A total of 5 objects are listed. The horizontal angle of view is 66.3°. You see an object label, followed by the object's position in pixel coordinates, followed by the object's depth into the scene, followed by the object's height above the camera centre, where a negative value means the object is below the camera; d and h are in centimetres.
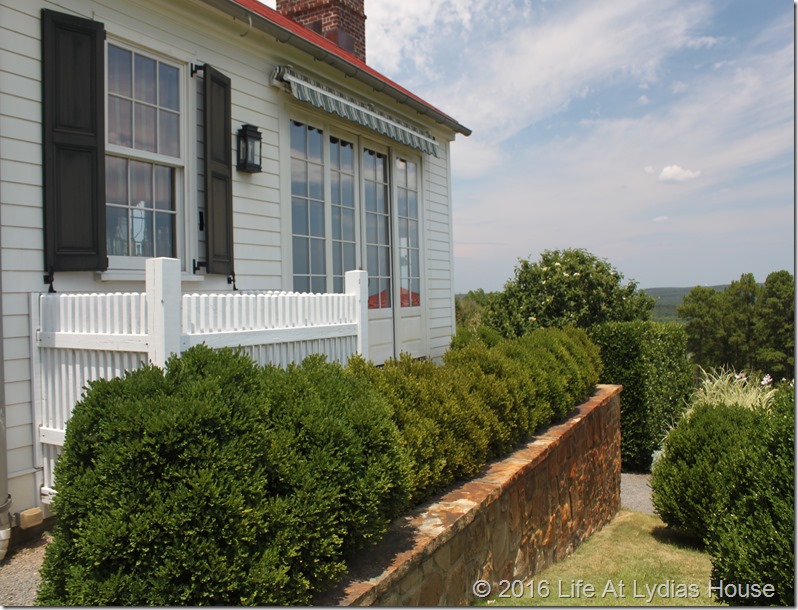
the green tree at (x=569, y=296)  1209 +10
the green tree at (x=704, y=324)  3356 -139
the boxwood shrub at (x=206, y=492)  221 -75
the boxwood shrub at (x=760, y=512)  321 -122
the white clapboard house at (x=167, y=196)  406 +97
